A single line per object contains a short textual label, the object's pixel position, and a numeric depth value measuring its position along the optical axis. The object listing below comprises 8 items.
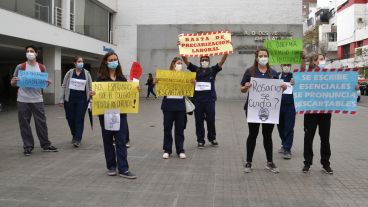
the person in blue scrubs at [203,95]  9.30
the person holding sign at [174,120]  8.16
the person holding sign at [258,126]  6.99
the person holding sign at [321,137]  6.97
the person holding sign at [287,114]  8.31
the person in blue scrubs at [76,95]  9.30
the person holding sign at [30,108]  8.29
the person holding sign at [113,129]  6.52
